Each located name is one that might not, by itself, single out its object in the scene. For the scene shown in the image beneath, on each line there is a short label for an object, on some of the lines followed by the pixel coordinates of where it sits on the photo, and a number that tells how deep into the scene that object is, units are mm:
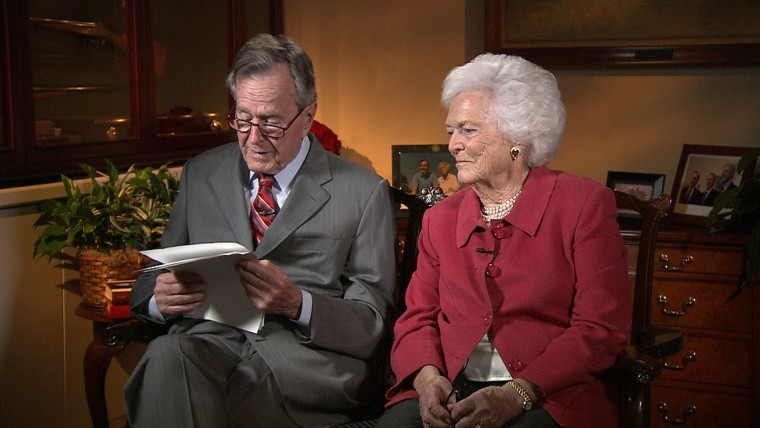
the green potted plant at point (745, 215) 2953
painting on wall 3453
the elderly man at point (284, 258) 2164
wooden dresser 3213
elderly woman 1984
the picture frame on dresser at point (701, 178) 3361
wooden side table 2311
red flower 3711
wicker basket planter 2615
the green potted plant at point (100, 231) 2602
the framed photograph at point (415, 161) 3539
